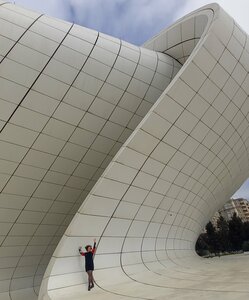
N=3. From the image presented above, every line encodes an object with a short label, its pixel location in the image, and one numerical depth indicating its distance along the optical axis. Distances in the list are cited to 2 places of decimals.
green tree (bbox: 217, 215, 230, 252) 53.34
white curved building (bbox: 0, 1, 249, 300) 9.95
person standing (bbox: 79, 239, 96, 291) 8.62
